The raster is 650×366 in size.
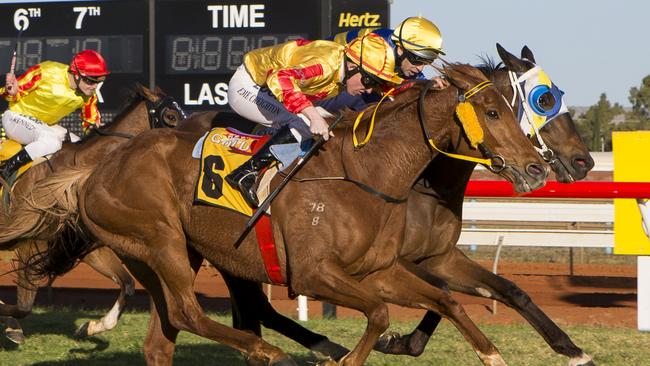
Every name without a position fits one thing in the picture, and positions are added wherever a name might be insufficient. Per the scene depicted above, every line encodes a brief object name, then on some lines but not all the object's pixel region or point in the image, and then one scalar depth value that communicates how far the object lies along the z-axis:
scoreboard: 18.06
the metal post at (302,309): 15.32
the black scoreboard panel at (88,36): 18.64
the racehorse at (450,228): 10.41
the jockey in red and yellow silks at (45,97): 14.57
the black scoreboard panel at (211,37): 18.03
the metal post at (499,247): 16.06
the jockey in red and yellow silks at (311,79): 9.04
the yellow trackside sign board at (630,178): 14.33
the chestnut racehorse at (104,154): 13.37
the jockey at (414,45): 9.80
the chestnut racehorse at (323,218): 8.86
